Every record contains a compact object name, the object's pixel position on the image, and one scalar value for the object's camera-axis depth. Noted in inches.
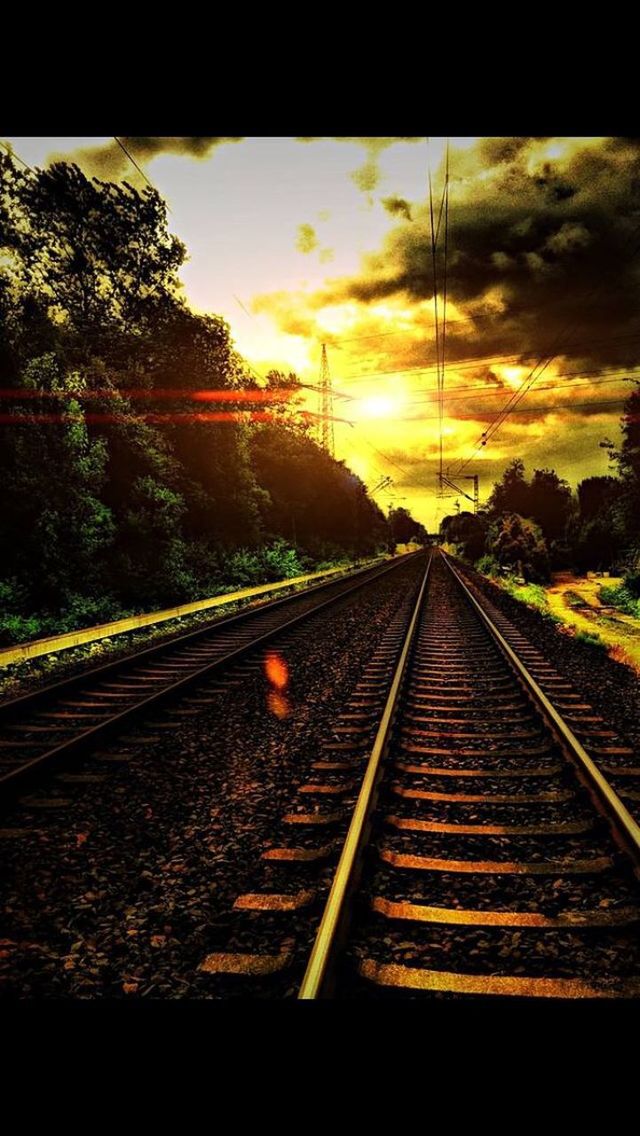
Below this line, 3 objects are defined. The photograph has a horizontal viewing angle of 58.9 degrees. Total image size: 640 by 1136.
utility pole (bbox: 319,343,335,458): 1861.5
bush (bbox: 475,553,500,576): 1363.4
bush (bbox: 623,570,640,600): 754.8
